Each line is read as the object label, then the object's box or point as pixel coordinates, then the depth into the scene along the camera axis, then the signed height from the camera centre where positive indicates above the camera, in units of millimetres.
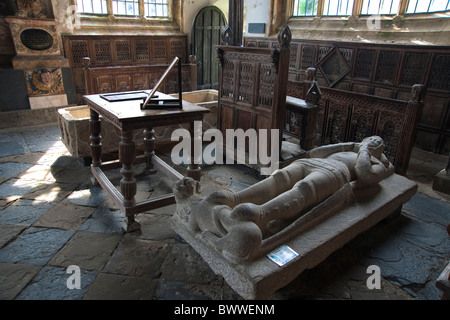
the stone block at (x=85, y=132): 4445 -1329
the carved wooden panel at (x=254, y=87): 3990 -576
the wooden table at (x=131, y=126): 2926 -759
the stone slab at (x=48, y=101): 6680 -1306
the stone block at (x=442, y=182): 4129 -1651
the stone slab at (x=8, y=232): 2961 -1798
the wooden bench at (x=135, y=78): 6770 -825
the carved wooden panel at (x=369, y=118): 4238 -1018
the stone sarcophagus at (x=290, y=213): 2148 -1324
